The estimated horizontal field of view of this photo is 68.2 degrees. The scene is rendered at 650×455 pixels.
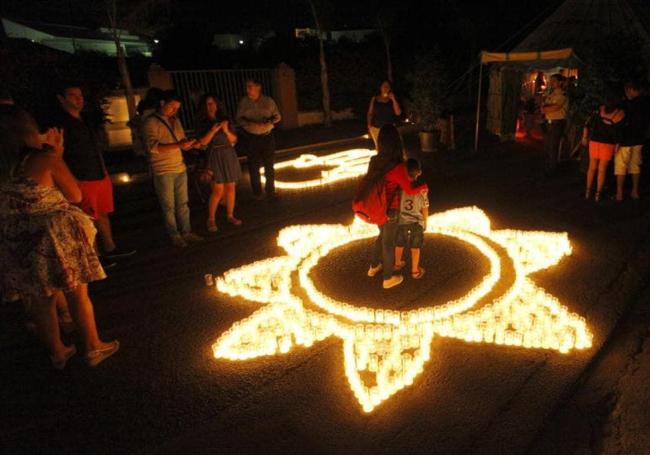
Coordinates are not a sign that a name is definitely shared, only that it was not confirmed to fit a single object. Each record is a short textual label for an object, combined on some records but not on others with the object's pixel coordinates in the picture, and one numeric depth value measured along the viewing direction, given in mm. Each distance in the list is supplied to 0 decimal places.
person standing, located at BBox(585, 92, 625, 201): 6867
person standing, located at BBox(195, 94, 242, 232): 6395
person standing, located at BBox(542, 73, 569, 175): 9059
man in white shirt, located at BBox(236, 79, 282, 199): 7395
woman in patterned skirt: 3459
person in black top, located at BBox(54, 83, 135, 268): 5227
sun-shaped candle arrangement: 3830
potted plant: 11344
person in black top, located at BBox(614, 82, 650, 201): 6875
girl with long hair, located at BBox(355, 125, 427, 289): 4453
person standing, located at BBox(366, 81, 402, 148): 8797
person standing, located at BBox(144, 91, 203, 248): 5613
